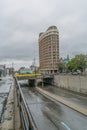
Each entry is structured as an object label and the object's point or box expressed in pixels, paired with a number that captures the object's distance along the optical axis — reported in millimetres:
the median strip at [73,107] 11540
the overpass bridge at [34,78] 39973
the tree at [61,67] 68624
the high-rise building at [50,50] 74554
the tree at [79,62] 44126
